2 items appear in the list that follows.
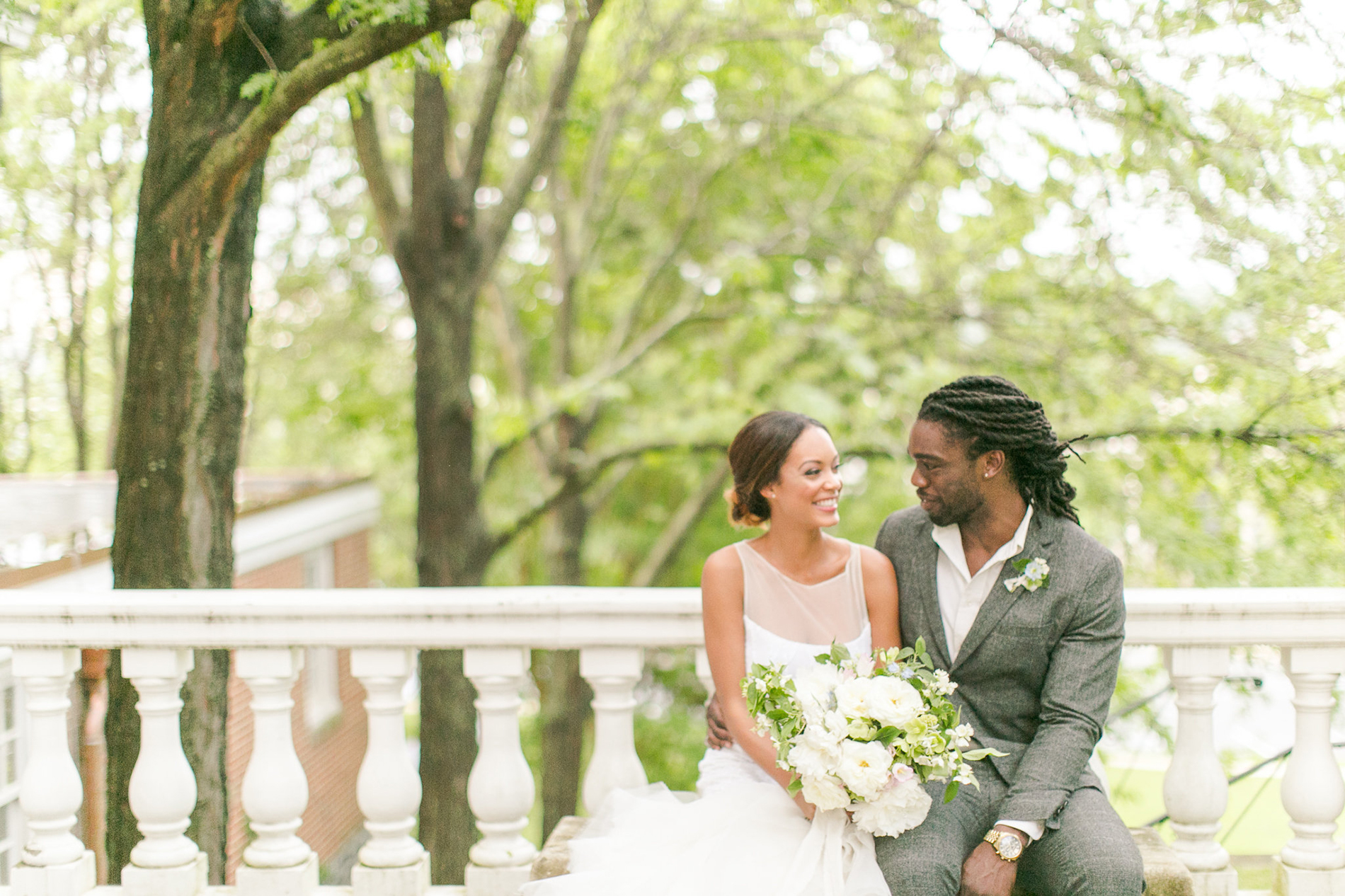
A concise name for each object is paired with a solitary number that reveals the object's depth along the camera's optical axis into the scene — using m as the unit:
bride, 2.47
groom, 2.50
